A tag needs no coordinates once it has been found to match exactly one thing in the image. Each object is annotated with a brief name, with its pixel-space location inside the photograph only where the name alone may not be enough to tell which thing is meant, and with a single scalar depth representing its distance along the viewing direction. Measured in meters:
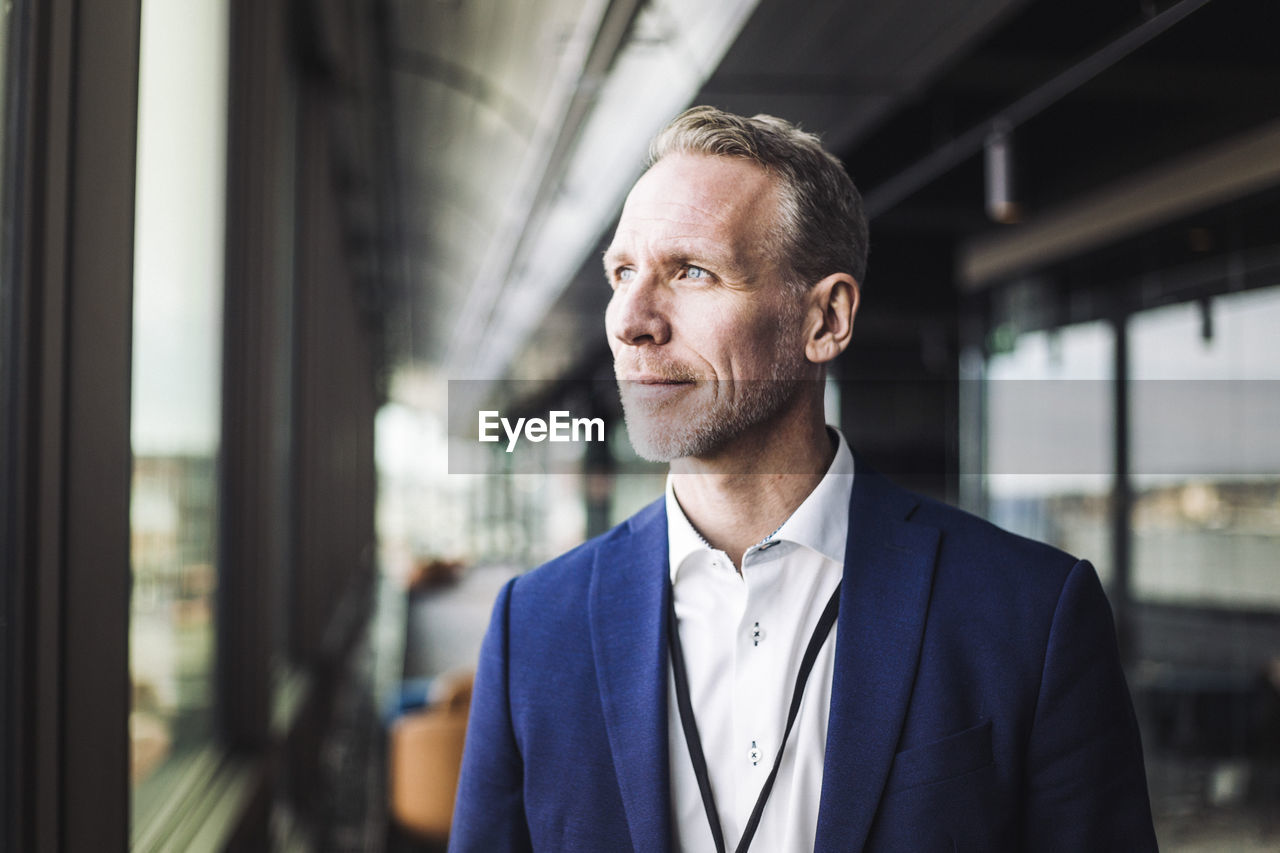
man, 1.06
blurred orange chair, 2.26
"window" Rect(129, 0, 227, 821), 2.27
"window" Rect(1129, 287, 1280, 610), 3.83
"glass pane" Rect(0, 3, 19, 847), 1.37
